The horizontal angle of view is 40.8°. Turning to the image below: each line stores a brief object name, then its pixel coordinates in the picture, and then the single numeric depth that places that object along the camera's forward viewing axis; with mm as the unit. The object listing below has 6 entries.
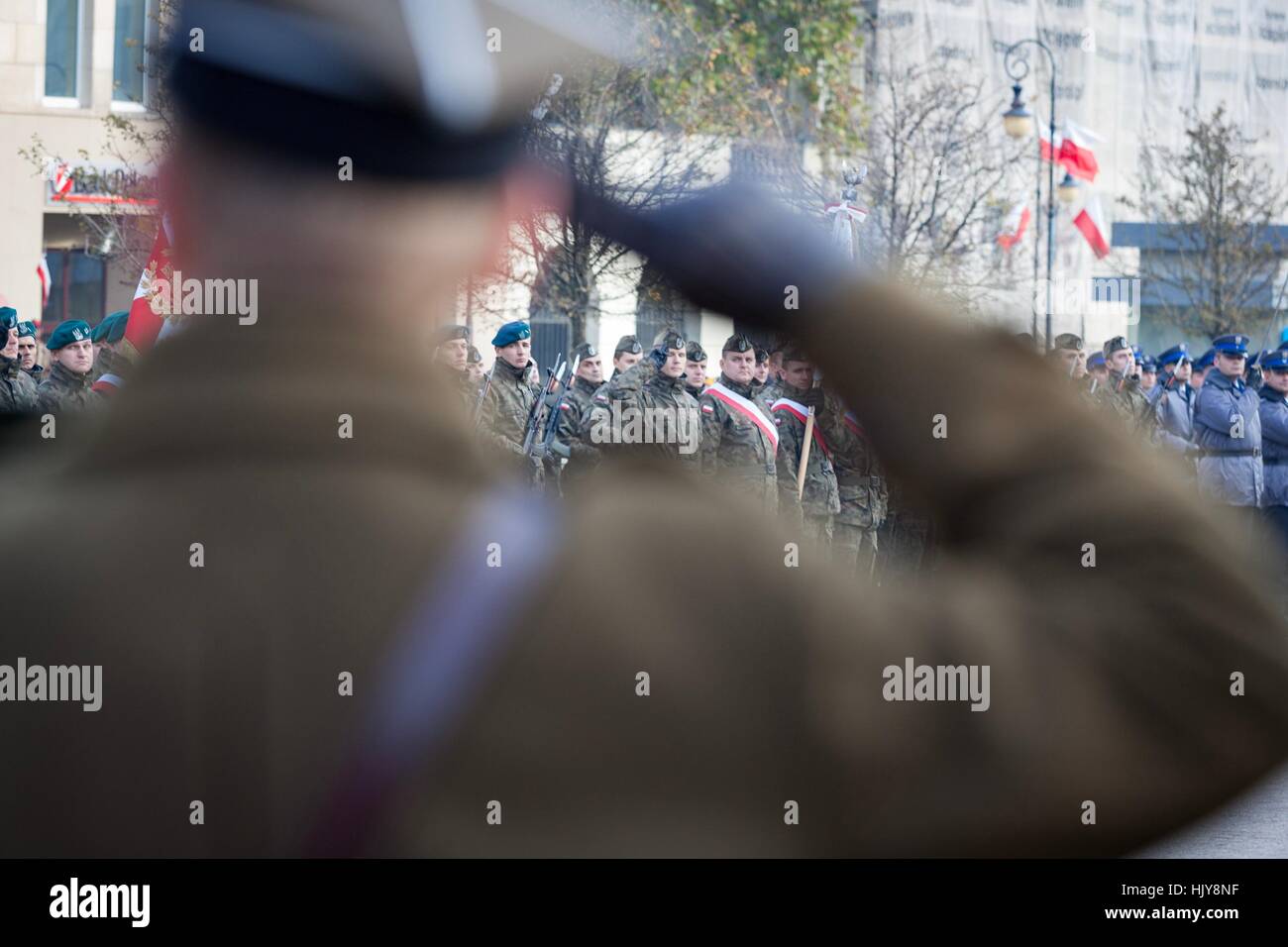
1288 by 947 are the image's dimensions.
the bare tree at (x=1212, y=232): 20234
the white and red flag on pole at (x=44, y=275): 13008
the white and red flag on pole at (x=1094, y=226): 18125
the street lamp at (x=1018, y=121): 14259
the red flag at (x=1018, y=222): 14504
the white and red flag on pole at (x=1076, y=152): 17000
